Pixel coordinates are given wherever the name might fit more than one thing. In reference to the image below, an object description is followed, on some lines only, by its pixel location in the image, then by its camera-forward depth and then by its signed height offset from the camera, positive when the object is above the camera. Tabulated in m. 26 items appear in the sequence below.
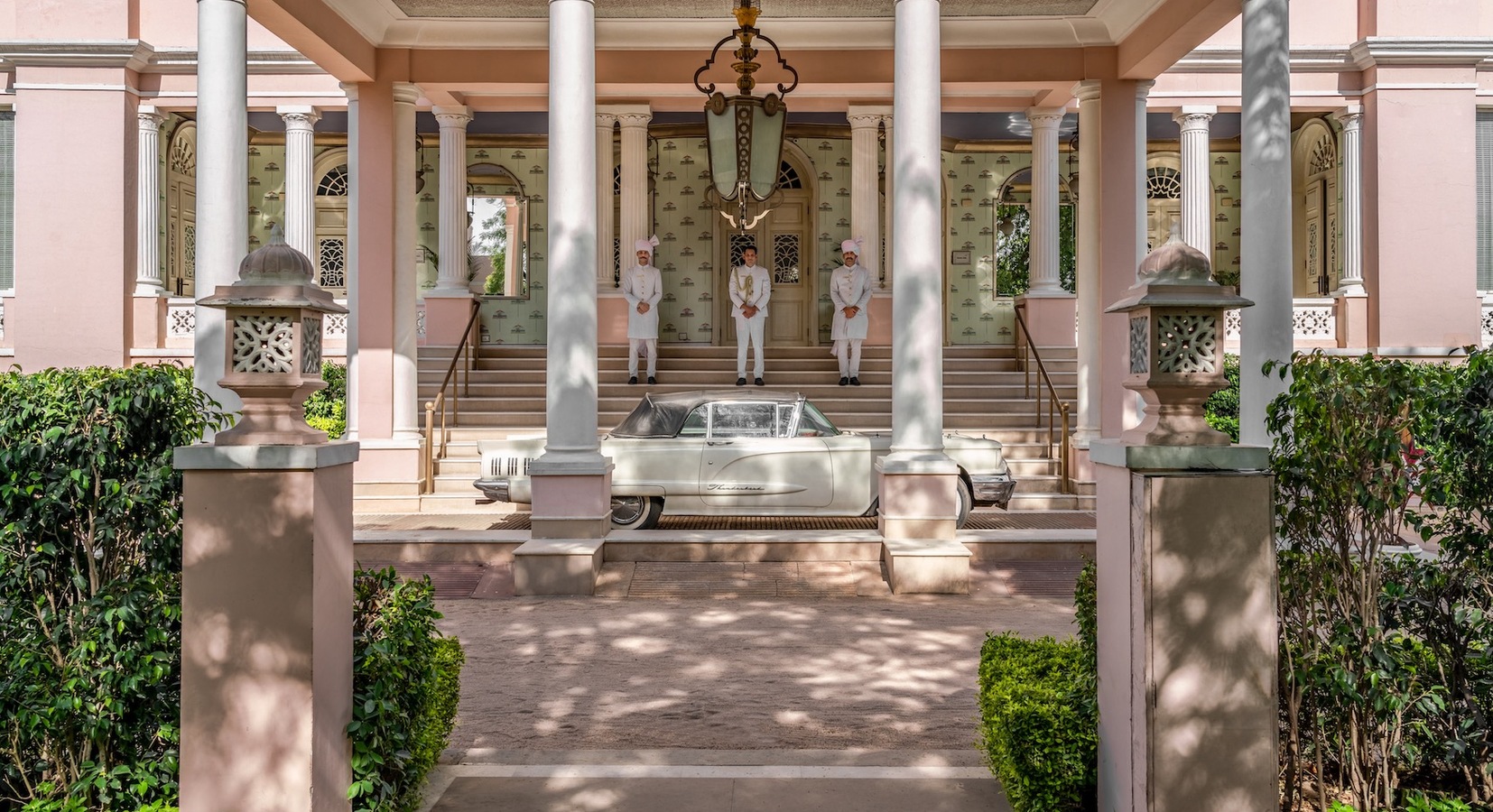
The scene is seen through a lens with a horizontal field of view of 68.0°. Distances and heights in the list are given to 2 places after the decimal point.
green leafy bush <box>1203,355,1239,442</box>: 14.79 +0.06
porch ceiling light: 7.56 +1.90
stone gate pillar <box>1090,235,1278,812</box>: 3.55 -0.72
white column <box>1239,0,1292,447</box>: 8.38 +1.63
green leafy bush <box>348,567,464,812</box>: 3.85 -1.05
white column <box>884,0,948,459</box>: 9.19 +1.38
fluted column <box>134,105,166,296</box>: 17.95 +3.30
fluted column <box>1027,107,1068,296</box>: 16.59 +3.22
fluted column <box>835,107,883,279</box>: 16.98 +3.45
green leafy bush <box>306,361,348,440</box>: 14.95 +0.06
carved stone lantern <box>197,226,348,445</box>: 3.65 +0.22
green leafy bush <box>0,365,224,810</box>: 3.75 -0.66
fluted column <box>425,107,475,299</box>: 17.44 +3.13
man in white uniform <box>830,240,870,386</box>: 15.34 +1.37
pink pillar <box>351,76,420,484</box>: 12.85 +1.05
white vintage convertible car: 10.16 -0.51
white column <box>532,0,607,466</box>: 9.21 +1.40
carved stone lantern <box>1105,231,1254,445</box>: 3.66 +0.20
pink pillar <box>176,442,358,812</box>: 3.54 -0.70
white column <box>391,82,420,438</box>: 12.96 +1.40
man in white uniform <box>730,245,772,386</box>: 15.57 +1.52
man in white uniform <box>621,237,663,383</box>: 15.41 +1.45
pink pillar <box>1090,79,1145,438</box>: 12.67 +2.19
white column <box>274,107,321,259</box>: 17.39 +3.72
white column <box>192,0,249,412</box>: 9.08 +2.05
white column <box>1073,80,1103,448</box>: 12.91 +1.64
